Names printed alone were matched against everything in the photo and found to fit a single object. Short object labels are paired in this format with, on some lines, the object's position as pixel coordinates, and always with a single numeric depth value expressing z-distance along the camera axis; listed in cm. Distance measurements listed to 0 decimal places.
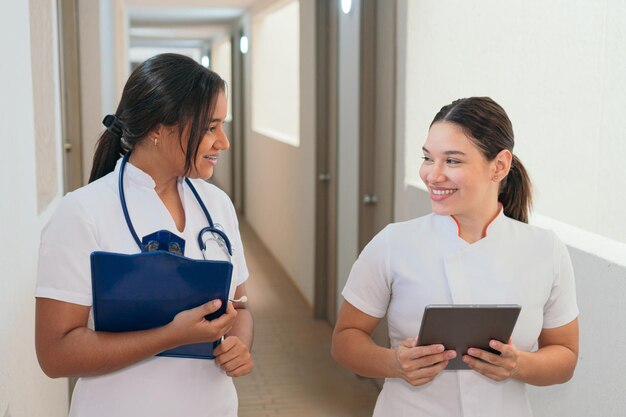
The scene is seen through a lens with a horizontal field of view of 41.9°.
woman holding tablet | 189
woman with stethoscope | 163
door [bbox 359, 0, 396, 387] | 491
